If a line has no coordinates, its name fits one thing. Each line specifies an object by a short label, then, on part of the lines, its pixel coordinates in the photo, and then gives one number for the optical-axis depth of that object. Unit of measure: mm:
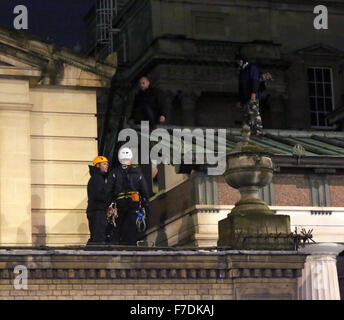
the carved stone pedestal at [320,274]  37531
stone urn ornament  36438
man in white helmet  38500
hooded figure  46156
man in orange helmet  38250
